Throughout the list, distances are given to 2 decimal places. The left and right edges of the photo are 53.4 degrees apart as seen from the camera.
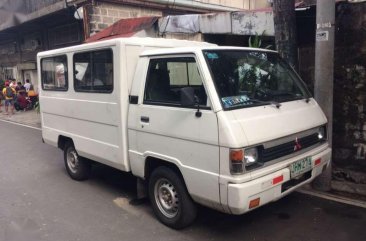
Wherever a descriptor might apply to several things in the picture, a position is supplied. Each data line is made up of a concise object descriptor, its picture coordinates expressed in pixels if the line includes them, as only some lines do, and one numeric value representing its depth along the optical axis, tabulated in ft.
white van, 11.00
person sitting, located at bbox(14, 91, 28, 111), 54.60
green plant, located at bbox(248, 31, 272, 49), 21.33
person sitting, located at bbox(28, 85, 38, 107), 56.13
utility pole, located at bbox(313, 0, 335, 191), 15.38
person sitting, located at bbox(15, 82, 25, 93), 54.62
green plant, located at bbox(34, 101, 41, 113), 51.46
